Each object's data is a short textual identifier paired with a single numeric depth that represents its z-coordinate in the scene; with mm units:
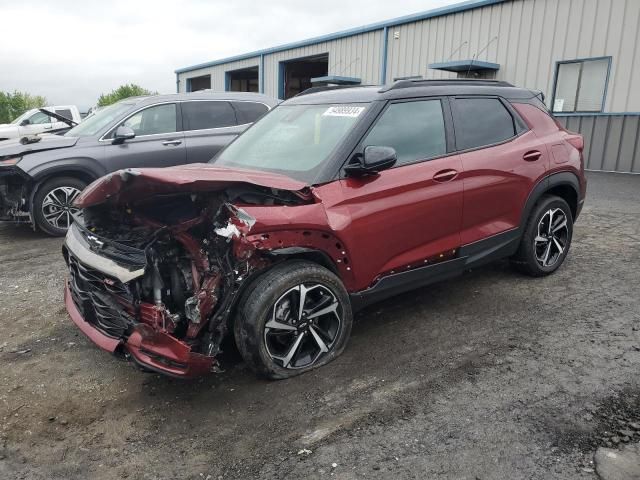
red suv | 2840
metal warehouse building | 11859
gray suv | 6598
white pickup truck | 15477
